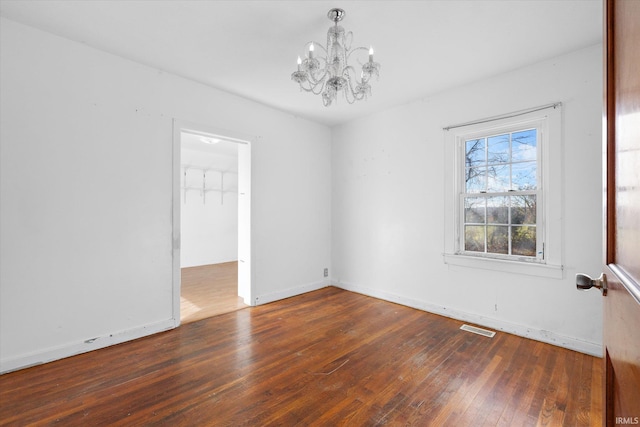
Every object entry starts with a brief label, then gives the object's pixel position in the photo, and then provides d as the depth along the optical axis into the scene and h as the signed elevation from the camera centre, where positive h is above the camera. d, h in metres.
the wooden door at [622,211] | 0.57 +0.01
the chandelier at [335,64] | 2.01 +1.09
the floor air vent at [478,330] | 2.92 -1.24
